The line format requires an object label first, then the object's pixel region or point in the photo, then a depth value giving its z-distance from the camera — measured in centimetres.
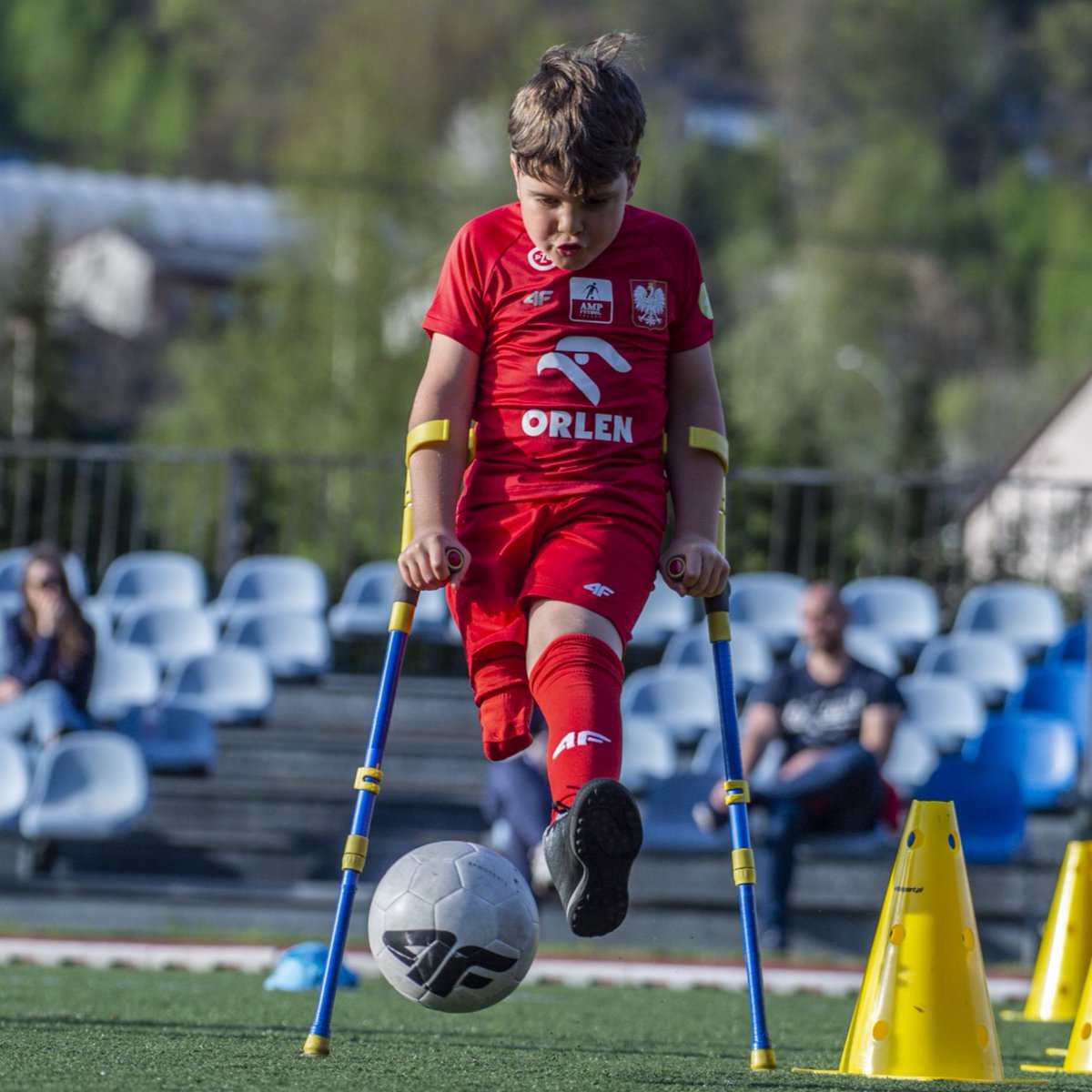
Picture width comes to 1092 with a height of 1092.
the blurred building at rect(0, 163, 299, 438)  4781
